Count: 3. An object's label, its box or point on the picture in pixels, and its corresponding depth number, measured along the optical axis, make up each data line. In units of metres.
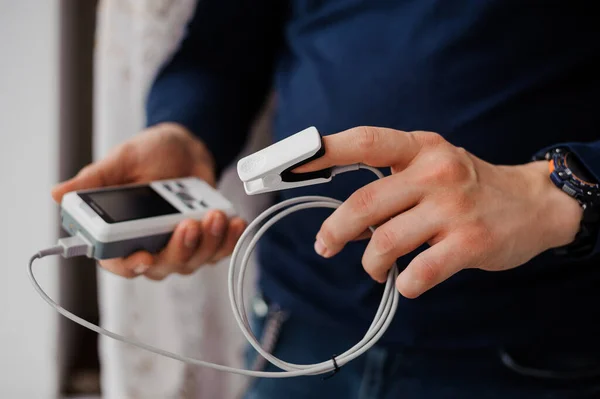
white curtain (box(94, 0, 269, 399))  0.85
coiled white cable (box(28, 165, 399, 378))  0.39
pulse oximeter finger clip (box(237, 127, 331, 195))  0.35
